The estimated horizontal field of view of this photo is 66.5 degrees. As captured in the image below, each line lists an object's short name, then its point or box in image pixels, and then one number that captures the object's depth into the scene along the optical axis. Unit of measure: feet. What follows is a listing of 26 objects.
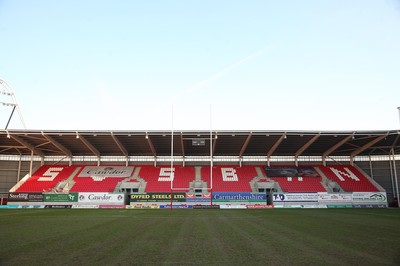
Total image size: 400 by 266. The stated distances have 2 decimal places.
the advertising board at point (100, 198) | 114.83
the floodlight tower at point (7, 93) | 123.34
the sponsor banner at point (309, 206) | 115.00
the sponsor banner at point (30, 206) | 114.08
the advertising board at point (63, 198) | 115.65
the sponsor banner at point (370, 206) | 116.16
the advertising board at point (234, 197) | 115.55
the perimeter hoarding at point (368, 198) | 117.50
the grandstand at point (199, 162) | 122.93
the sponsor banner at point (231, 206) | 112.78
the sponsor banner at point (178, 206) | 113.29
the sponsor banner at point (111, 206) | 113.29
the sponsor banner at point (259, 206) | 113.77
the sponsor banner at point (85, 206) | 114.32
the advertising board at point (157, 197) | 115.03
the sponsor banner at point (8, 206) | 113.29
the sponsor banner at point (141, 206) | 112.90
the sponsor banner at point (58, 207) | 113.91
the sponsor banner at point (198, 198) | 114.73
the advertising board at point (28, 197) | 116.78
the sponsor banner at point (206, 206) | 111.33
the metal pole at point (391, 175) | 138.62
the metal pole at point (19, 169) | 141.49
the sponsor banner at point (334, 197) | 117.39
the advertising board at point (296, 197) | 116.47
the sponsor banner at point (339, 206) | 114.59
